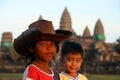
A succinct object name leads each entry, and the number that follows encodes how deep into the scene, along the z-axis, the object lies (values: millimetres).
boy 5226
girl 4502
